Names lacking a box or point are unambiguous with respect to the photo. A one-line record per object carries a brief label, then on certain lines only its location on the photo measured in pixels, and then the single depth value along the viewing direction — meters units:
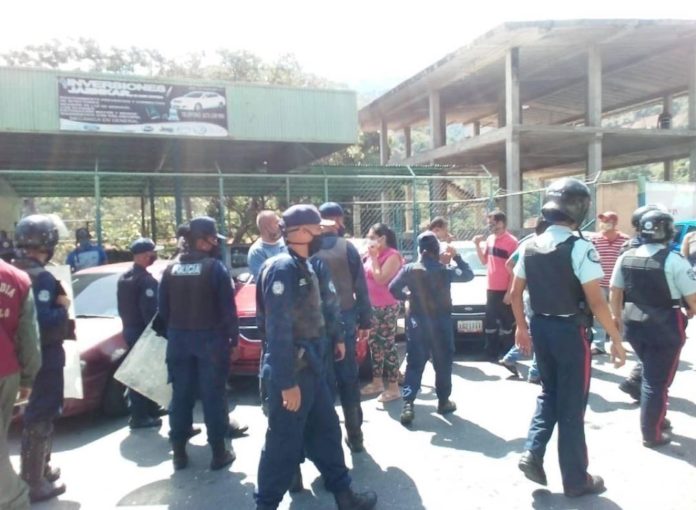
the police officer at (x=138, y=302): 4.81
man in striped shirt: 6.49
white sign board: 11.95
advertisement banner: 10.51
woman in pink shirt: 5.20
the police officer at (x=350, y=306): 4.22
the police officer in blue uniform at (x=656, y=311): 3.99
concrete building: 17.22
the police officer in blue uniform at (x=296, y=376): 3.00
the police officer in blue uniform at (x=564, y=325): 3.32
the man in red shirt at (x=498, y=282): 6.39
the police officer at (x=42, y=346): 3.58
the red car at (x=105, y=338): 4.91
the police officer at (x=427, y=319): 4.81
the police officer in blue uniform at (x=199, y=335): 3.88
